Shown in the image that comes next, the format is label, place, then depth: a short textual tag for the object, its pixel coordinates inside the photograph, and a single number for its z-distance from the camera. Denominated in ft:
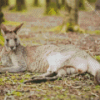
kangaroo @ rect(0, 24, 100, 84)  12.82
